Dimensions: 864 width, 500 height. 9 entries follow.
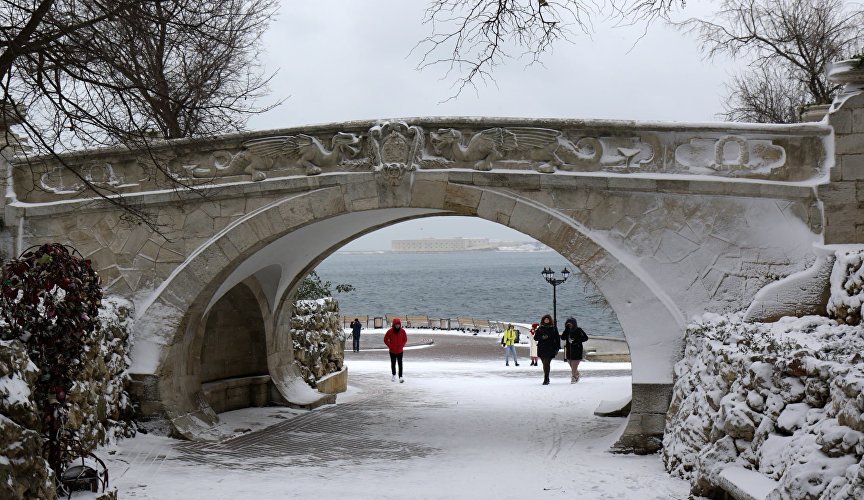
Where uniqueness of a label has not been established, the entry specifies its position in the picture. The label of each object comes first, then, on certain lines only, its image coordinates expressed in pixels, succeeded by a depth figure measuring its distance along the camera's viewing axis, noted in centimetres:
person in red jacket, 1683
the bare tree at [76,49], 635
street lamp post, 2505
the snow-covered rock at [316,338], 1418
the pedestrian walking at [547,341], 1562
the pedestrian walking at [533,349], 2274
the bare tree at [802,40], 1697
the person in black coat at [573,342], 1569
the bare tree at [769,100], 1962
